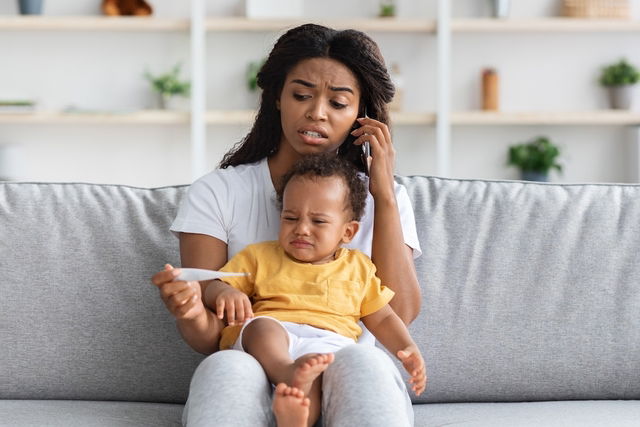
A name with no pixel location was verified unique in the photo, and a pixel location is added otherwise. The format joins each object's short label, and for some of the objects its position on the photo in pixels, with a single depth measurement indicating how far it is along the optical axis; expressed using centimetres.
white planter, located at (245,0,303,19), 466
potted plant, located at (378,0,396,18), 461
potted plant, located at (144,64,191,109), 456
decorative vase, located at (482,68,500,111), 470
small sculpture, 462
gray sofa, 177
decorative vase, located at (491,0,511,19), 461
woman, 169
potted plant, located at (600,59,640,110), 465
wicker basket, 462
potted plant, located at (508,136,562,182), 464
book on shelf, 450
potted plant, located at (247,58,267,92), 467
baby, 150
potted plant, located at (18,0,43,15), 454
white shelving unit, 445
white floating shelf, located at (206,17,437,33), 448
